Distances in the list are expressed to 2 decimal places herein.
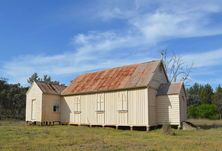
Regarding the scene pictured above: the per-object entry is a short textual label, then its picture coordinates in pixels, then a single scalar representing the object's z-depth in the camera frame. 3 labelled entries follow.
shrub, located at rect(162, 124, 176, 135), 21.47
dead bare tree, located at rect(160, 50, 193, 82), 51.12
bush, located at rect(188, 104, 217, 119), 51.78
